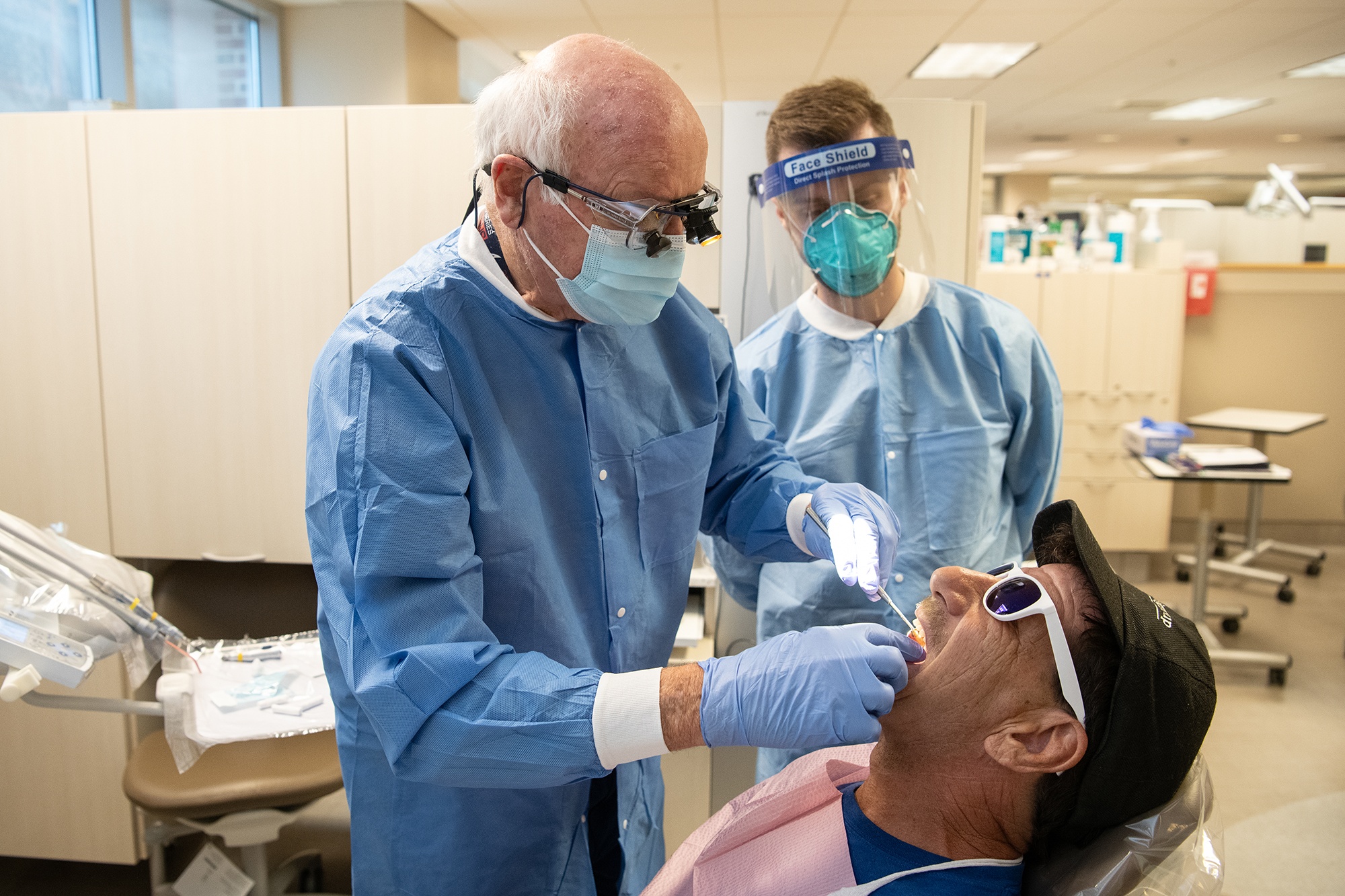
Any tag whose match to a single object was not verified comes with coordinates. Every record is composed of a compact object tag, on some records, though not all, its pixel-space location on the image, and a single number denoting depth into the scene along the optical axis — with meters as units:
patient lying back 1.04
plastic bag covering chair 0.95
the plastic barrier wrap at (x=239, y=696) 1.77
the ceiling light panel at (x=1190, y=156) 10.40
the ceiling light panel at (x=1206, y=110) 7.61
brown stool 1.97
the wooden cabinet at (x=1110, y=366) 4.63
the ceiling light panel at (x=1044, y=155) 10.48
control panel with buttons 1.46
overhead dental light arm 5.00
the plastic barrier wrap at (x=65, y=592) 1.61
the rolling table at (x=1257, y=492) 4.60
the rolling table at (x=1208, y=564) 3.79
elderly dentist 0.95
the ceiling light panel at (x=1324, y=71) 6.17
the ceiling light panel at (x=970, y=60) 5.88
